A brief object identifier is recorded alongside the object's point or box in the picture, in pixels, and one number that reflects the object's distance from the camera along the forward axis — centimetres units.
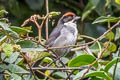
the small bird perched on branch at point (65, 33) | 845
